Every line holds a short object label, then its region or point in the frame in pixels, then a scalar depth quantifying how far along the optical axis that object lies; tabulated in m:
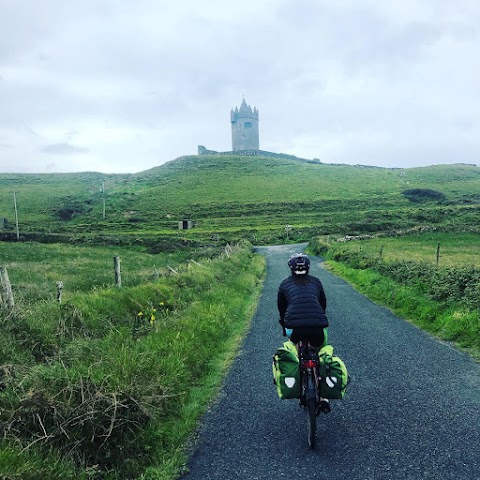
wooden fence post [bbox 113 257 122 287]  13.54
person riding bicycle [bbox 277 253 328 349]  5.58
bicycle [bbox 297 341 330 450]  5.16
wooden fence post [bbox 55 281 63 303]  9.88
